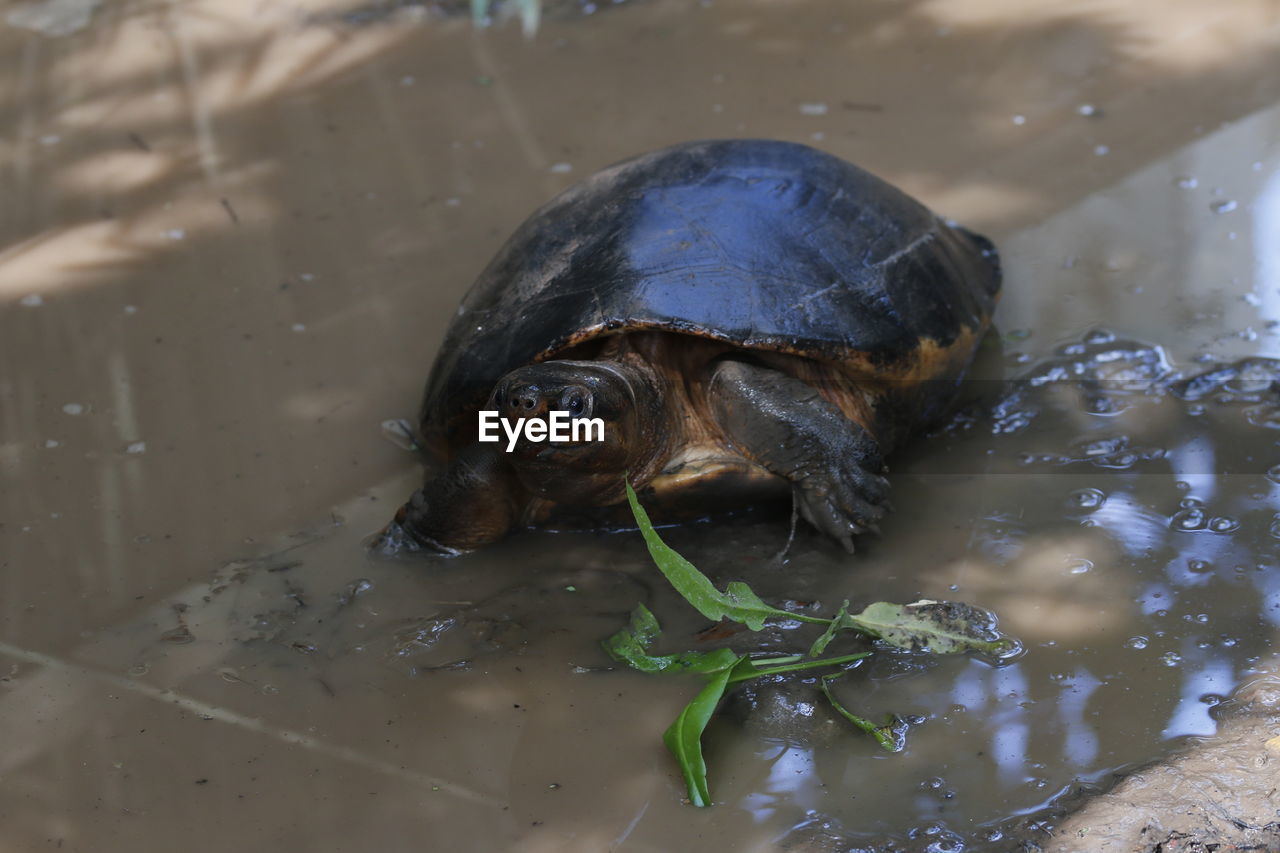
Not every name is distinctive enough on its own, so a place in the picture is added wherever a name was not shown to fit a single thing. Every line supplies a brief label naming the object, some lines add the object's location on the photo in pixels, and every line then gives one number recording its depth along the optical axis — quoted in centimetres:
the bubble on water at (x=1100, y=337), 429
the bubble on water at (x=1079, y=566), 323
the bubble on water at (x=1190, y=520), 334
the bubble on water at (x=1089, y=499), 350
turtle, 339
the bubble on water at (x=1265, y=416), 373
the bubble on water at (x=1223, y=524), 331
